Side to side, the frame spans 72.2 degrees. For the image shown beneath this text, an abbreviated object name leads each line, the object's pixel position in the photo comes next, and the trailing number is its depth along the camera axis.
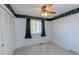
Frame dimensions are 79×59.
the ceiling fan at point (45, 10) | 1.90
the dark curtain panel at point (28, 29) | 3.06
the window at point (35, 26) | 3.33
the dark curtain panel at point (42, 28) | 3.54
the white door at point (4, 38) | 1.45
